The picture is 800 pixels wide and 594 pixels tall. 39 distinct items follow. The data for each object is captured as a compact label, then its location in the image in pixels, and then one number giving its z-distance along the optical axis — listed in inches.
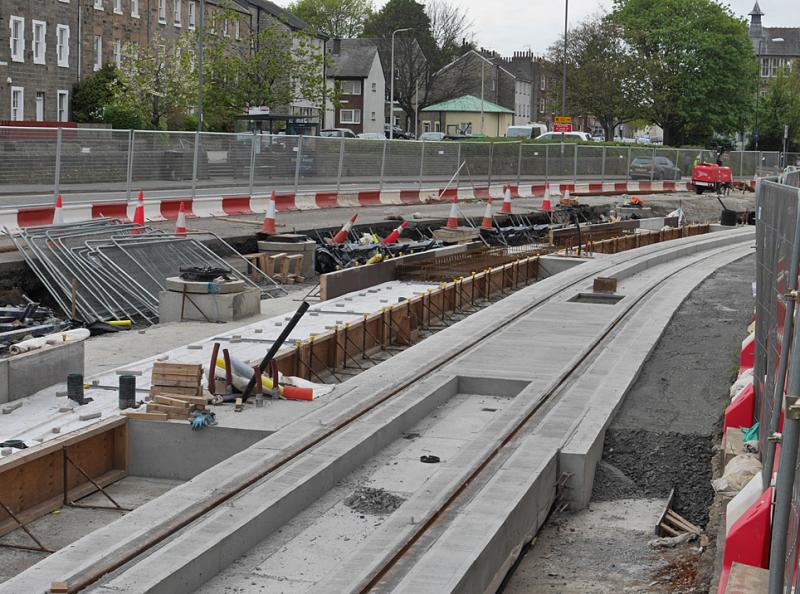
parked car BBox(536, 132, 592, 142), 2645.2
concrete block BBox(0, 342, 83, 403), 497.0
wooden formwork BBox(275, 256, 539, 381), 576.5
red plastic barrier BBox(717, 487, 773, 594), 289.4
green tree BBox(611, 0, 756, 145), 3548.2
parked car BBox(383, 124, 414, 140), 3279.5
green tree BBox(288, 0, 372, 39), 5649.6
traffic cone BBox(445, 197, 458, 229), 1175.0
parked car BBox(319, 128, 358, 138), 2162.2
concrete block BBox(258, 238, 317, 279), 948.0
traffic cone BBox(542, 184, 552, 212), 1510.1
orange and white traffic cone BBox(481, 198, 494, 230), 1206.8
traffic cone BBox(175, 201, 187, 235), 862.5
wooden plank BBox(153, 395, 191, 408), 446.3
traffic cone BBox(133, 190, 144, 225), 904.3
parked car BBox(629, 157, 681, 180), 2106.3
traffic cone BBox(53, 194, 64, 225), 850.1
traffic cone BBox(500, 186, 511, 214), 1406.3
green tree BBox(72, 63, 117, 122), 2059.5
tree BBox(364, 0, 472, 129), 4458.7
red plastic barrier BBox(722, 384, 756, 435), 433.4
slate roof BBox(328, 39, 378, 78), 4023.1
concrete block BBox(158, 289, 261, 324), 711.1
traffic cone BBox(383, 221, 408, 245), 995.3
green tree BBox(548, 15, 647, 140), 3454.7
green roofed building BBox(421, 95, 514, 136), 4291.3
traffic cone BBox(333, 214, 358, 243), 949.6
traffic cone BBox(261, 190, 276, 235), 979.3
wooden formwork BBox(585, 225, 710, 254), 1217.4
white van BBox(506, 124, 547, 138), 3052.9
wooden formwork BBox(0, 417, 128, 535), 391.2
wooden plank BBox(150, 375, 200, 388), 454.9
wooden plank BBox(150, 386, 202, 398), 456.4
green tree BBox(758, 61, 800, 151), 4037.9
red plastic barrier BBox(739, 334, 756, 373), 513.3
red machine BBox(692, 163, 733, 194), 2164.1
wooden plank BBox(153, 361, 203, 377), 454.6
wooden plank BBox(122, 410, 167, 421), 445.7
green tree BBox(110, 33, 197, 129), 2023.9
